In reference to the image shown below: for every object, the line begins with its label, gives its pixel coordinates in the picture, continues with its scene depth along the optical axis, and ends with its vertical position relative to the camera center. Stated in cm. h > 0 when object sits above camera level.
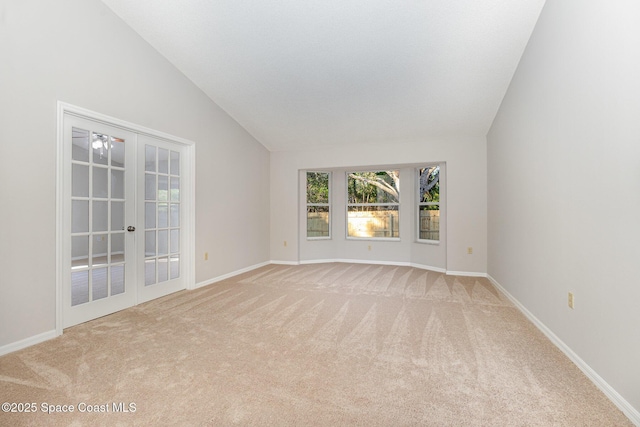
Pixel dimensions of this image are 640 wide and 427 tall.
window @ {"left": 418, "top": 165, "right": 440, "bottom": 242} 575 +24
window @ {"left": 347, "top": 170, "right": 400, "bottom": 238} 639 +25
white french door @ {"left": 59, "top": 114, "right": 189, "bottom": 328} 288 -3
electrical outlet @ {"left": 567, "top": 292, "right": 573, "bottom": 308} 223 -63
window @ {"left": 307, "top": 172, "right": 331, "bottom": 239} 652 +23
